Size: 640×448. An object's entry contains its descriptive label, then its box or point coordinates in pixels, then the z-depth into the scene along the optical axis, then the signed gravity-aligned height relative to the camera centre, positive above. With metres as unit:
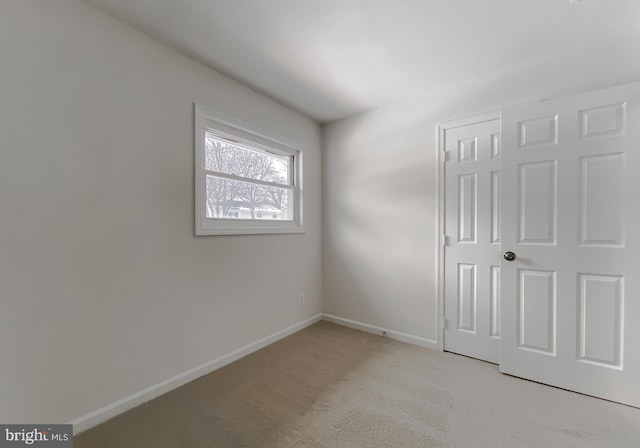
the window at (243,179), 2.19 +0.41
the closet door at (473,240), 2.31 -0.18
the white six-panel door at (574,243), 1.76 -0.17
